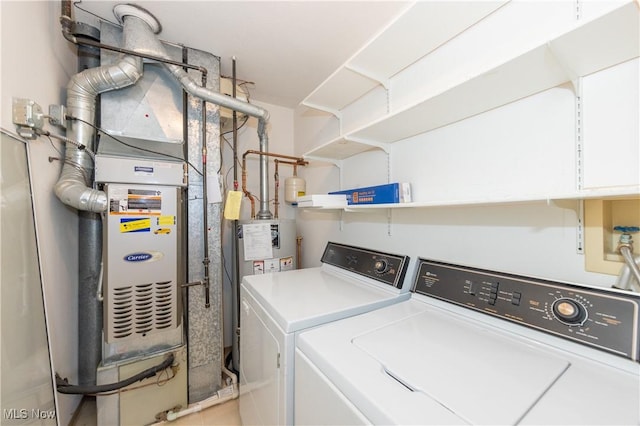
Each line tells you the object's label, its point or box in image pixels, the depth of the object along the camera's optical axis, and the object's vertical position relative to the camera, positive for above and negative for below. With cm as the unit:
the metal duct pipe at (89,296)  164 -56
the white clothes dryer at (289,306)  96 -43
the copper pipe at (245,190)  240 +23
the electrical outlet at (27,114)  112 +49
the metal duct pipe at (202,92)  154 +93
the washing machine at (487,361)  55 -45
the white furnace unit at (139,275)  148 -39
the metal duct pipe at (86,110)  142 +66
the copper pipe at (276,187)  264 +29
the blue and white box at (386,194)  139 +11
